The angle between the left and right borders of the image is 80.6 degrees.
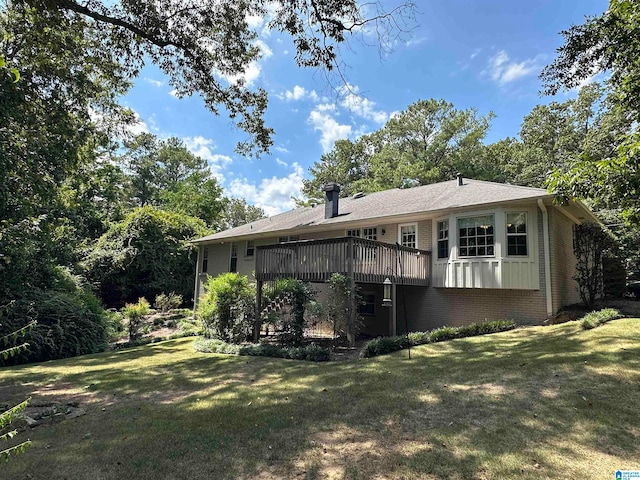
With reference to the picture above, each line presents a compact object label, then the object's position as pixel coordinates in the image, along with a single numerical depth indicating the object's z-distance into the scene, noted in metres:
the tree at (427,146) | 29.51
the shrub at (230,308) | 12.08
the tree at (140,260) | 21.92
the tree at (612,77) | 6.29
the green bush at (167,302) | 20.77
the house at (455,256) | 10.88
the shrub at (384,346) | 8.98
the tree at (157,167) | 44.47
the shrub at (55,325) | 11.12
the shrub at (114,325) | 14.78
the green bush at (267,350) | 9.12
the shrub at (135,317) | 15.52
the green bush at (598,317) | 9.19
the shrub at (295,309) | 10.78
